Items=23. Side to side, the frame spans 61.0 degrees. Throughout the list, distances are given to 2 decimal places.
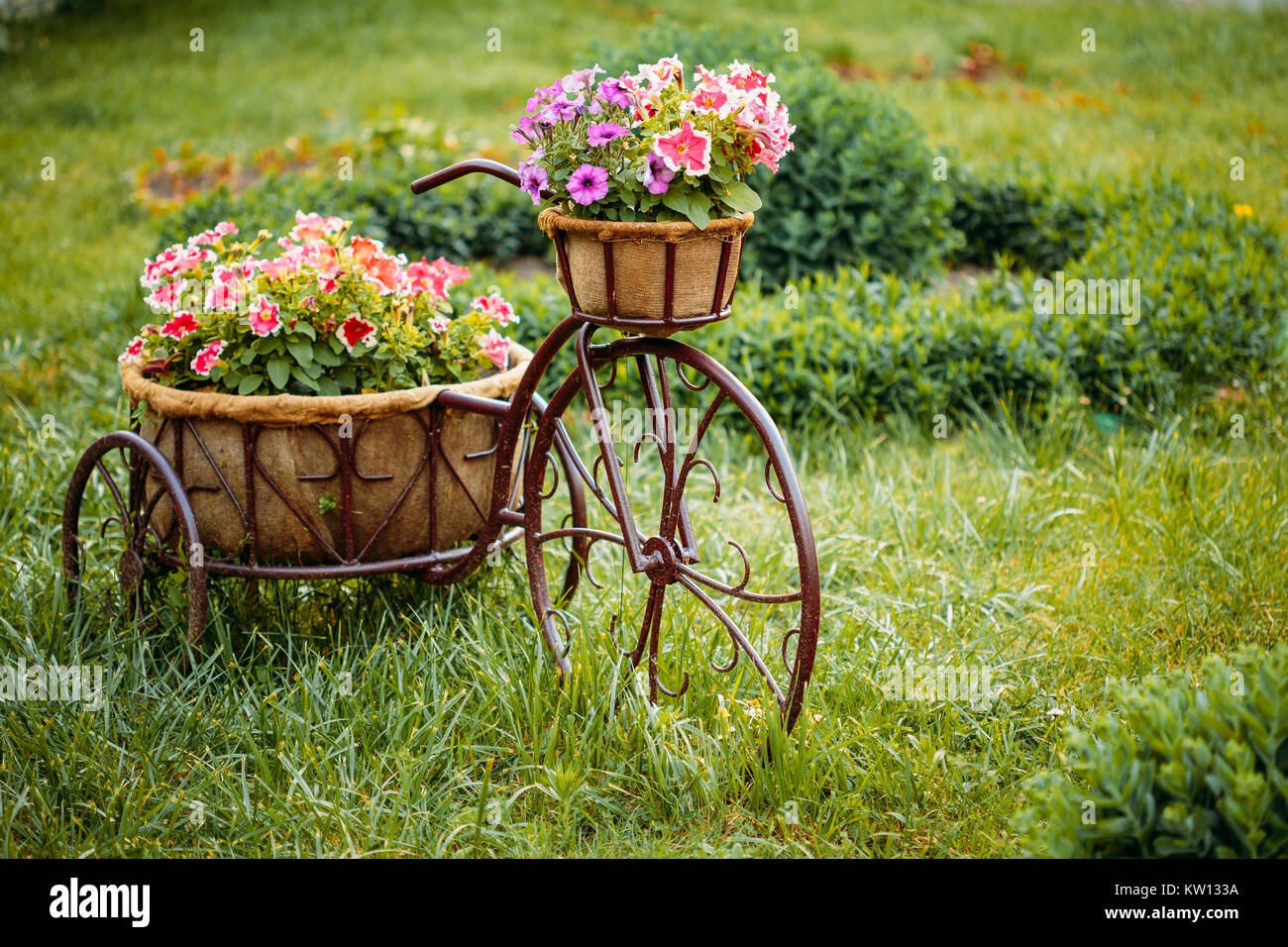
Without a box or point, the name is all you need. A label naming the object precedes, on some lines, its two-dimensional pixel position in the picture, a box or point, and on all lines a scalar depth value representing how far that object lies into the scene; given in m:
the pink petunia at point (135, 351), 2.91
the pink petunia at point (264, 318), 2.67
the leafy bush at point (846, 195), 5.27
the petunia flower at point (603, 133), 2.16
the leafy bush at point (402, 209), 5.58
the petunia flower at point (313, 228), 2.93
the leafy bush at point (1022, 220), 5.78
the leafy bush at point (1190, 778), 1.55
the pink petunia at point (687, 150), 2.10
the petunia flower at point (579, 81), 2.22
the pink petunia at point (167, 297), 2.81
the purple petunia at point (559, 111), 2.22
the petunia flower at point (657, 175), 2.13
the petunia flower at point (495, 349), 3.01
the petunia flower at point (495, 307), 3.00
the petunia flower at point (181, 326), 2.75
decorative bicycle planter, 2.35
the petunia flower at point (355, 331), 2.76
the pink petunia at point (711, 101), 2.15
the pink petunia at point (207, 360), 2.66
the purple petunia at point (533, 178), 2.25
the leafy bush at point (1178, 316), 4.51
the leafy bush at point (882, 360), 4.27
